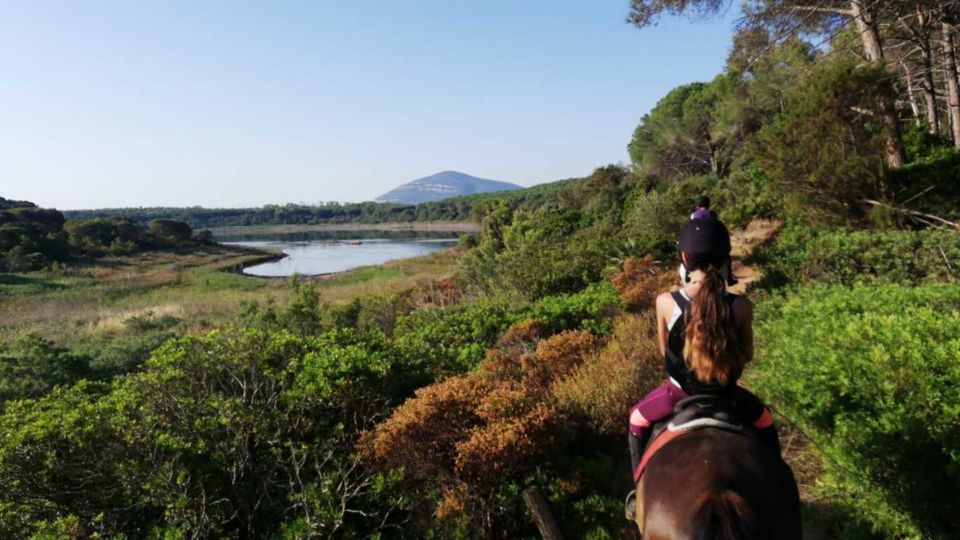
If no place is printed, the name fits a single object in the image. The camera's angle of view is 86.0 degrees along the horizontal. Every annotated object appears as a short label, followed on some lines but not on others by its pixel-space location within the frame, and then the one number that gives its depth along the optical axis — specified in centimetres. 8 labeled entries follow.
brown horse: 212
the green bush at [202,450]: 381
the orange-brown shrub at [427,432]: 425
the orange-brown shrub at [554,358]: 626
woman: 262
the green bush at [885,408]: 312
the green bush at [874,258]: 782
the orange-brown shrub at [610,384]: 529
